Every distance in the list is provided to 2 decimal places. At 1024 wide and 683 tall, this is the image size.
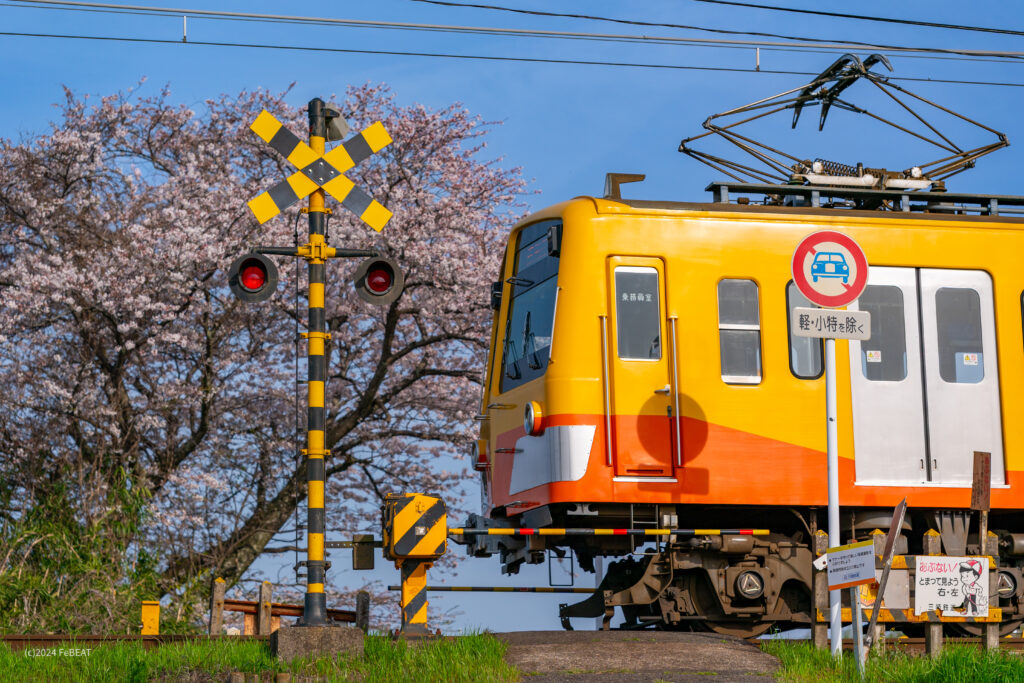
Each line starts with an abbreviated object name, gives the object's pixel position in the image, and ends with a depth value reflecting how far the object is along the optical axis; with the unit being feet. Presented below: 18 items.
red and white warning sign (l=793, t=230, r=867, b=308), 55.36
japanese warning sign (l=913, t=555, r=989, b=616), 58.29
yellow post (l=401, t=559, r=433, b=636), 58.39
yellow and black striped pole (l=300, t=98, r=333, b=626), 59.57
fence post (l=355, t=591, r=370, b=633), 80.37
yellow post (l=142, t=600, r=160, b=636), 78.59
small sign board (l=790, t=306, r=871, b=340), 55.16
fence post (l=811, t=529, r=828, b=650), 57.41
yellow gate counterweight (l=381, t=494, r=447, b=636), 58.29
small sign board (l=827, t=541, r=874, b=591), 51.34
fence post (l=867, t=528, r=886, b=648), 57.08
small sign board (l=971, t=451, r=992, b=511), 59.26
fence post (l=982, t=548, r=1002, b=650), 59.93
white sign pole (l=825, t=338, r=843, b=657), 55.57
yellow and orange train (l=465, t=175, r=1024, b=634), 66.80
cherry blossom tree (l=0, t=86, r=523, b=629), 116.98
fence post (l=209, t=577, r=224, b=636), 84.28
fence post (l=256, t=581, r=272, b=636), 87.61
